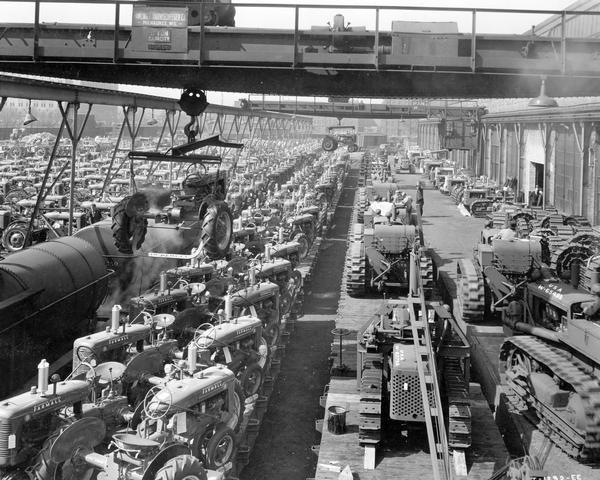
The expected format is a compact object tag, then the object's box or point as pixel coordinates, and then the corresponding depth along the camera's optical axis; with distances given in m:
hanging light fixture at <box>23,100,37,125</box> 12.51
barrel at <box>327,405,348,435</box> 9.30
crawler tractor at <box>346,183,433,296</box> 17.14
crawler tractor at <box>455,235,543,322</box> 15.20
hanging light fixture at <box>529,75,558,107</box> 10.27
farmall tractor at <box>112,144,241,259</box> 10.74
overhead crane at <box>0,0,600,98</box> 10.97
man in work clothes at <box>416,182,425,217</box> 25.90
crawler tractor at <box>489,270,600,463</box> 9.11
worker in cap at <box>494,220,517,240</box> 16.06
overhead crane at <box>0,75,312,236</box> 11.19
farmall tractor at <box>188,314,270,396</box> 10.02
